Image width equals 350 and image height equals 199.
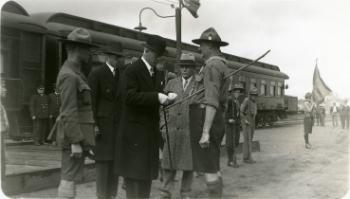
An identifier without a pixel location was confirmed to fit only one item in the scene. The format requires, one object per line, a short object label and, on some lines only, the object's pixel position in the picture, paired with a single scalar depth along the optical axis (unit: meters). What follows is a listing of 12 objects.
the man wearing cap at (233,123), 8.91
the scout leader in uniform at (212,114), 4.57
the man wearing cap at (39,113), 9.99
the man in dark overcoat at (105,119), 4.93
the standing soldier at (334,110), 18.69
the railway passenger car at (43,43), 9.75
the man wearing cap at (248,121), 9.55
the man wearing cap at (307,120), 12.75
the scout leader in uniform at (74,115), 3.96
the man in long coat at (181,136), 5.73
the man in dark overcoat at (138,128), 3.95
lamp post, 9.55
